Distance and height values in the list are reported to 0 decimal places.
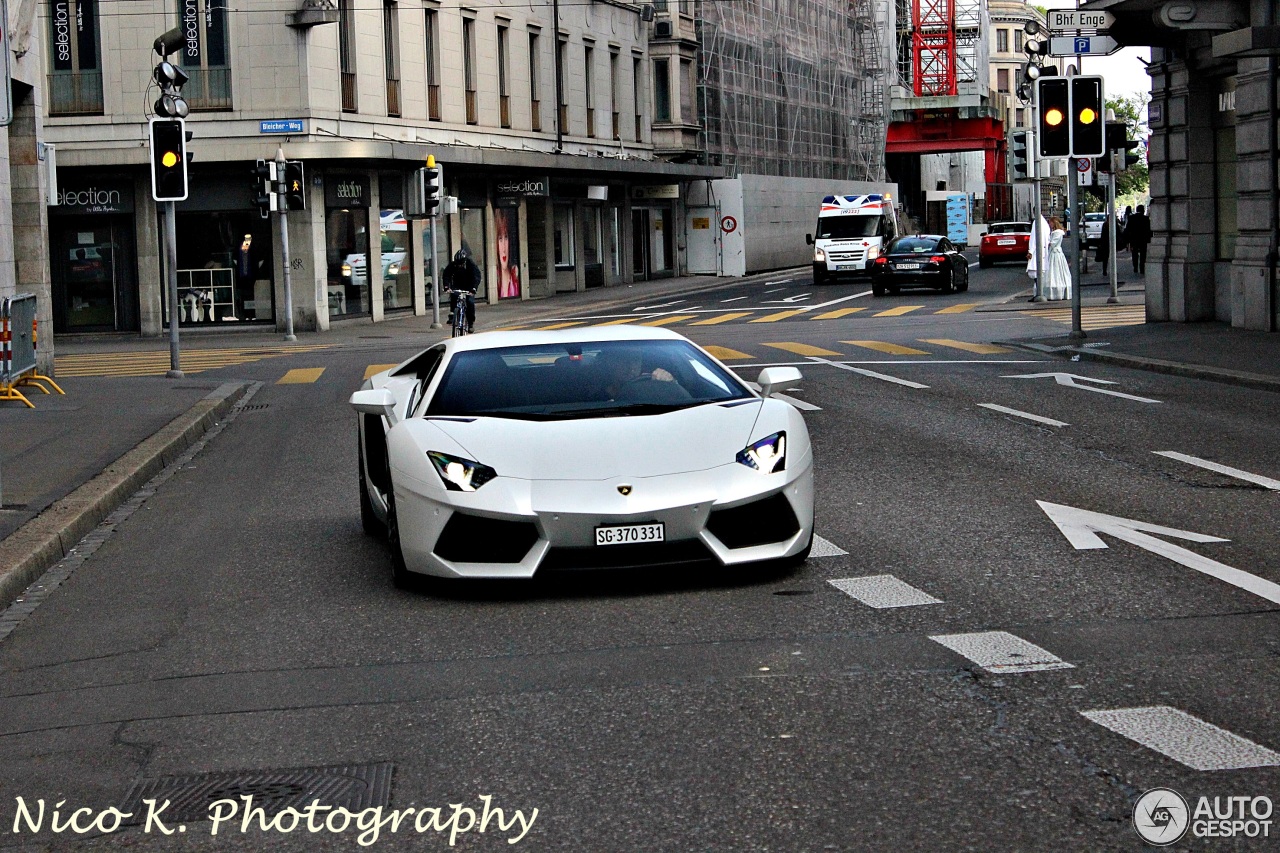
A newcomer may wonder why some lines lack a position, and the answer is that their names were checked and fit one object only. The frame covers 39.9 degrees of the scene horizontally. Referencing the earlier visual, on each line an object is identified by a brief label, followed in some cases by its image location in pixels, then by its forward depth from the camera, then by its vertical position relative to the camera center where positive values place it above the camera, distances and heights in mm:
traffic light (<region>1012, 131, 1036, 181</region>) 36894 +2403
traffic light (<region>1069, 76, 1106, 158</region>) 23016 +1901
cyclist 31016 +120
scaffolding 65000 +7768
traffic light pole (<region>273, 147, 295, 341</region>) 35281 +904
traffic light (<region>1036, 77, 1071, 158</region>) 22969 +1953
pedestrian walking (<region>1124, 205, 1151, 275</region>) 44469 +809
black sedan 43562 +105
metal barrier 18766 -535
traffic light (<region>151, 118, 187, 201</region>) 22828 +1717
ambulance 53250 +1182
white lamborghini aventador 7656 -853
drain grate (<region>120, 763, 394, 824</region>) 4949 -1443
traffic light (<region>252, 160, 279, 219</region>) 34844 +2064
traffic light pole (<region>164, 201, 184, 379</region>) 23406 +11
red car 60844 +868
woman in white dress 37591 -169
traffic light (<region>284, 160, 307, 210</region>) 35406 +2040
